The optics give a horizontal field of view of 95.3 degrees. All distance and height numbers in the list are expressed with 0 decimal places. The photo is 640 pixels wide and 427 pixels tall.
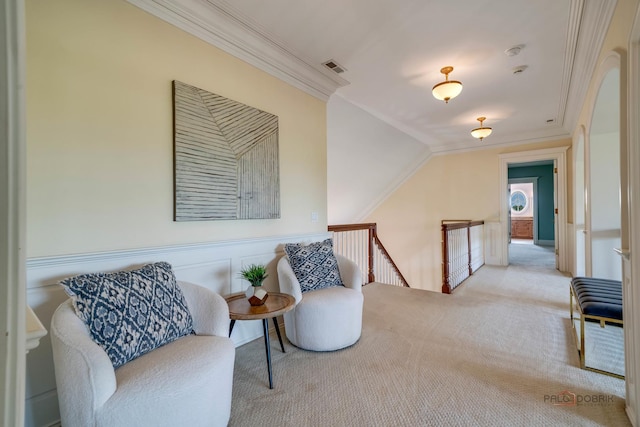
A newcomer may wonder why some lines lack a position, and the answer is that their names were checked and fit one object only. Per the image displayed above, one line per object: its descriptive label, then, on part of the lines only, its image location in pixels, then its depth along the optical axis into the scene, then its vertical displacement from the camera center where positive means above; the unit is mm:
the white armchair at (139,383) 1180 -723
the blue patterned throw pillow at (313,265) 2662 -470
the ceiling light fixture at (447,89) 3086 +1337
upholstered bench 2006 -668
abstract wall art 2174 +487
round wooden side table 1917 -648
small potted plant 2115 -527
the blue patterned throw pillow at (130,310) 1396 -478
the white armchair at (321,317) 2357 -846
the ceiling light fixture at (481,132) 4702 +1302
